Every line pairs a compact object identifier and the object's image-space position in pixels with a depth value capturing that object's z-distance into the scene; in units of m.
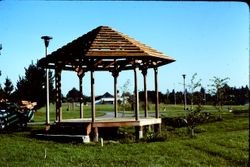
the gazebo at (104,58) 16.97
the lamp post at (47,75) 20.23
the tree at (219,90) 33.75
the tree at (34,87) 39.38
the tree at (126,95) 40.12
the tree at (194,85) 23.97
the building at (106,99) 142.62
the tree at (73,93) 89.93
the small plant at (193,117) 18.81
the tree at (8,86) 48.23
